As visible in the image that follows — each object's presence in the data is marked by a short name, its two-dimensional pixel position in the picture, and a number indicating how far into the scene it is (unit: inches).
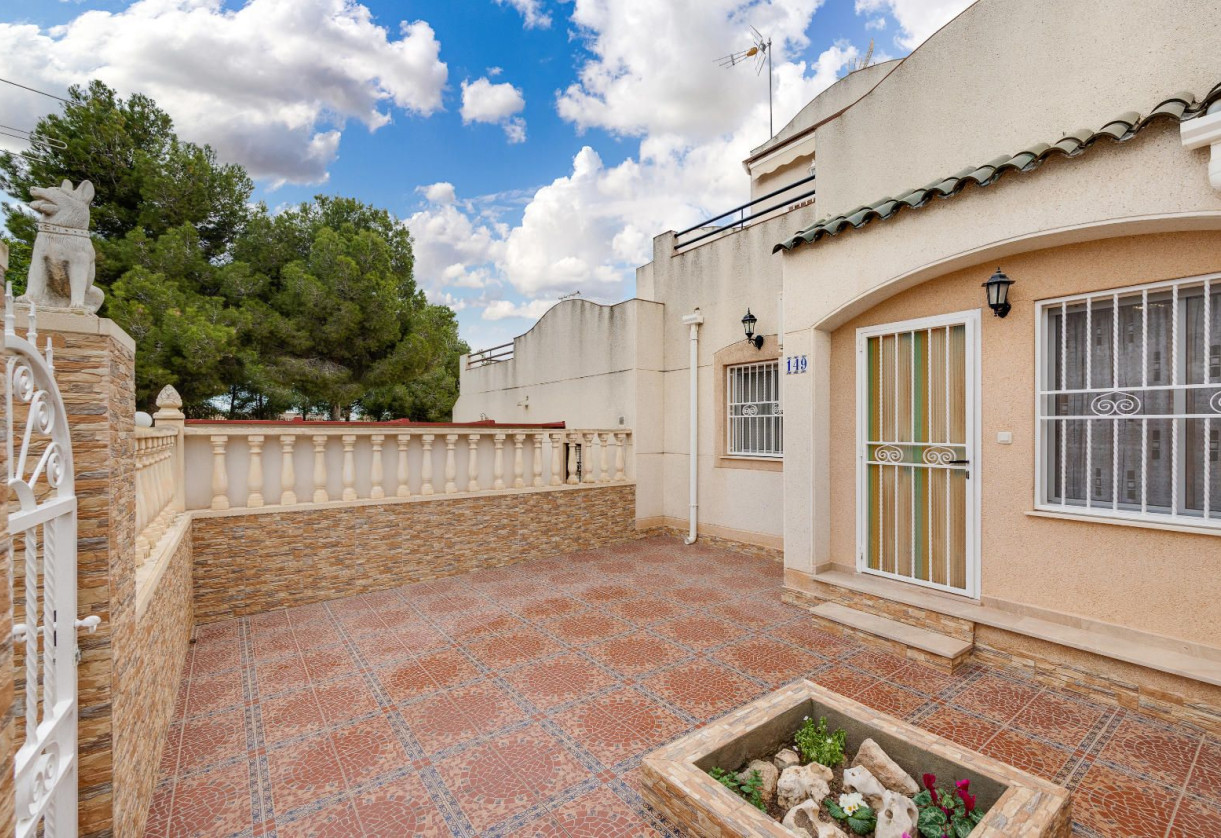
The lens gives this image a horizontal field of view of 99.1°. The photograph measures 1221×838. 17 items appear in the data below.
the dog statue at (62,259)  93.4
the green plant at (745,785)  100.6
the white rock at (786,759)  110.3
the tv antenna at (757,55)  431.2
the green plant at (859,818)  91.6
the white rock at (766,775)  102.6
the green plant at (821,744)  110.8
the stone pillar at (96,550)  78.2
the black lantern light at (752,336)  295.2
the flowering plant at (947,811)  88.8
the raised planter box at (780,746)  85.2
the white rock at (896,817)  87.7
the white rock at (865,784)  96.9
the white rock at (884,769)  100.6
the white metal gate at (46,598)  57.6
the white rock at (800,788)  99.0
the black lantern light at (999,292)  170.4
